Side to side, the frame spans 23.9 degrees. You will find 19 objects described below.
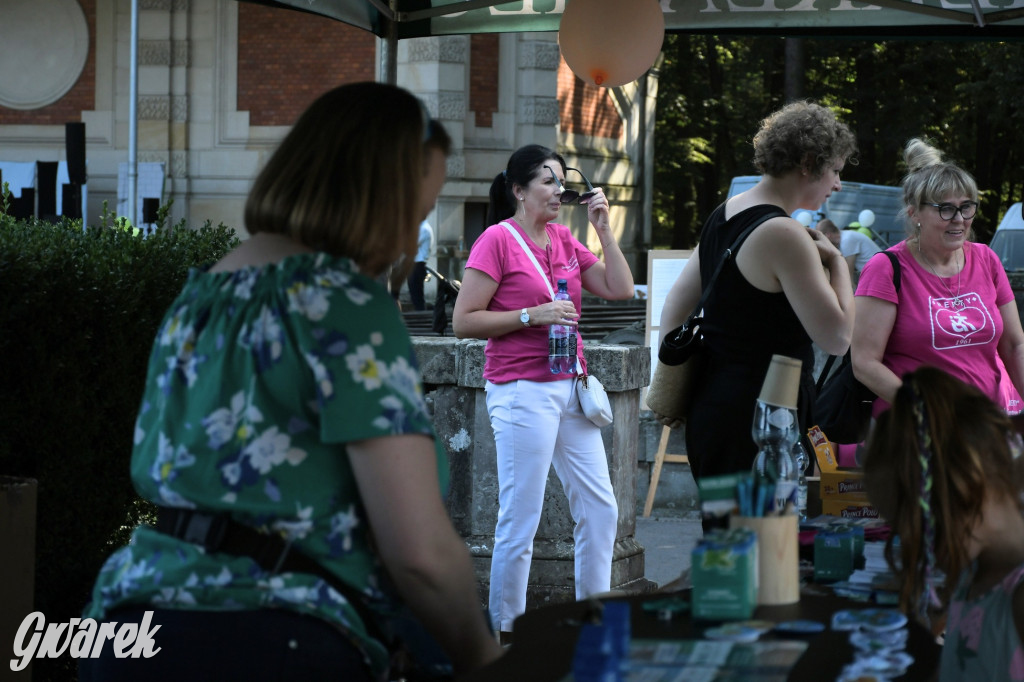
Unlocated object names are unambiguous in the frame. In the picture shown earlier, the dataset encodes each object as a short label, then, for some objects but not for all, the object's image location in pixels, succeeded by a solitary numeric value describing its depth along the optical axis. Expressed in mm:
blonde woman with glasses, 8350
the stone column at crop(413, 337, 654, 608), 11517
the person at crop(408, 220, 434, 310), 39157
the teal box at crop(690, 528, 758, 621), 4092
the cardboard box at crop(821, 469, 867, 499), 6808
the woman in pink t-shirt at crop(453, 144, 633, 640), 9380
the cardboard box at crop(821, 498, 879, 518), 6671
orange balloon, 10100
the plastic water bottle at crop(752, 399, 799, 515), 5906
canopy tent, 10471
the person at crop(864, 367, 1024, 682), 4167
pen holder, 4273
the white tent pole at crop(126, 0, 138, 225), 46795
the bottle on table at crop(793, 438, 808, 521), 6084
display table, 3618
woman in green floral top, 3629
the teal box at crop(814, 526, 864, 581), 4929
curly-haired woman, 6959
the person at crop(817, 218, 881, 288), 24731
